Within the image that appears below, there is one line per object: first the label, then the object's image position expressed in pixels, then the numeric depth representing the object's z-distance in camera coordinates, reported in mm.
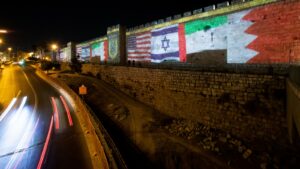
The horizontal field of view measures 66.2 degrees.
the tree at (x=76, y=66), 50062
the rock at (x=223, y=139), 17219
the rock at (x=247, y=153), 15283
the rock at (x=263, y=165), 14080
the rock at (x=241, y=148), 15859
